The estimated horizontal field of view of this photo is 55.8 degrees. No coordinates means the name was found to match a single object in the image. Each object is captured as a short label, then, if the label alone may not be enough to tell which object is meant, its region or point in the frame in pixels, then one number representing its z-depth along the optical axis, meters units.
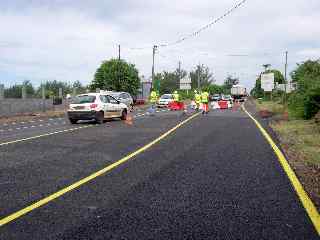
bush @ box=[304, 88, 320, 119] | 15.78
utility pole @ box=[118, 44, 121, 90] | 35.65
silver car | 25.58
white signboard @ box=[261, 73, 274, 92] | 43.42
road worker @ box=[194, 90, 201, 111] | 24.41
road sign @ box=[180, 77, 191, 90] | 56.60
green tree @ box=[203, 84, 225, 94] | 76.55
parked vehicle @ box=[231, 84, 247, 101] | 55.04
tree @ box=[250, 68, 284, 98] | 64.43
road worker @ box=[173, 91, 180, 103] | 27.03
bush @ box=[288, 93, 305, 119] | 16.99
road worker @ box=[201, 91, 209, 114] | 21.51
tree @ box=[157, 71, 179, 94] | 81.51
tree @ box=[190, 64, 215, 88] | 90.43
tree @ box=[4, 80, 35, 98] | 21.12
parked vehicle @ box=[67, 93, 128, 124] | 15.05
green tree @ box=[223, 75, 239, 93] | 99.19
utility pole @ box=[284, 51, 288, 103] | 30.64
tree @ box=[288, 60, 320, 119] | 15.74
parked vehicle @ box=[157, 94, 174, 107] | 31.72
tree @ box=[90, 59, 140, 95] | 35.69
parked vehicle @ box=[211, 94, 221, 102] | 49.22
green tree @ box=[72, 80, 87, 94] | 31.51
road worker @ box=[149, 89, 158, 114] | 21.07
